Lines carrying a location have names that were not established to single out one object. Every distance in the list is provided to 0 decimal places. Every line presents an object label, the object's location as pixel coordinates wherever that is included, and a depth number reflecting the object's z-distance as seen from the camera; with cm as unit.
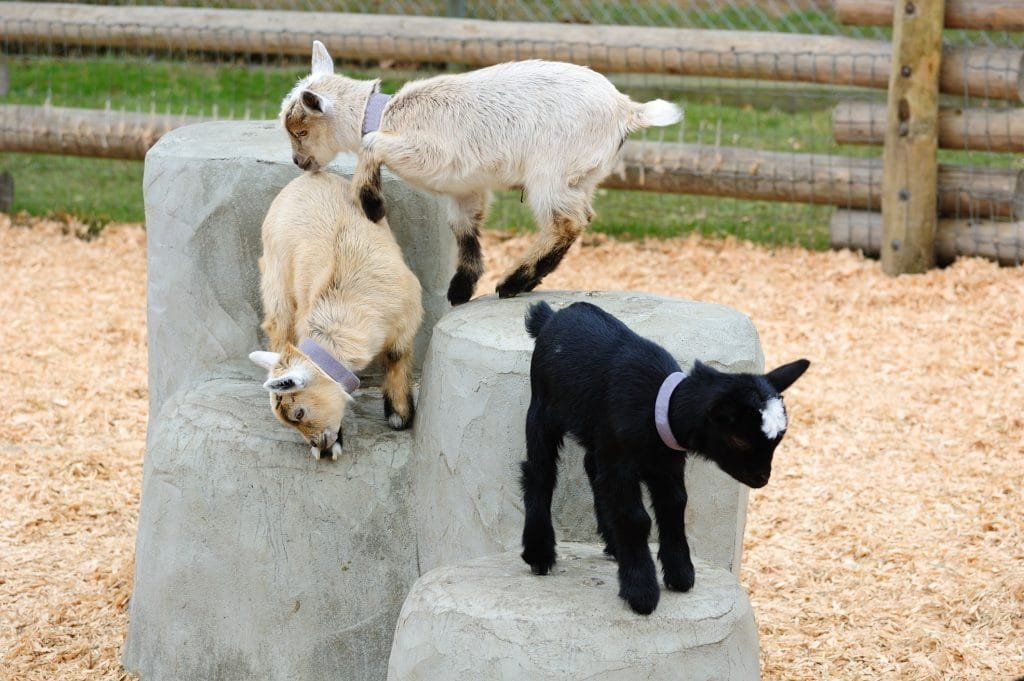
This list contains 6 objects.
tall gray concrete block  994
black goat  705
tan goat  945
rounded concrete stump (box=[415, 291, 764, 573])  891
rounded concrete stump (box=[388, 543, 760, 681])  757
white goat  989
